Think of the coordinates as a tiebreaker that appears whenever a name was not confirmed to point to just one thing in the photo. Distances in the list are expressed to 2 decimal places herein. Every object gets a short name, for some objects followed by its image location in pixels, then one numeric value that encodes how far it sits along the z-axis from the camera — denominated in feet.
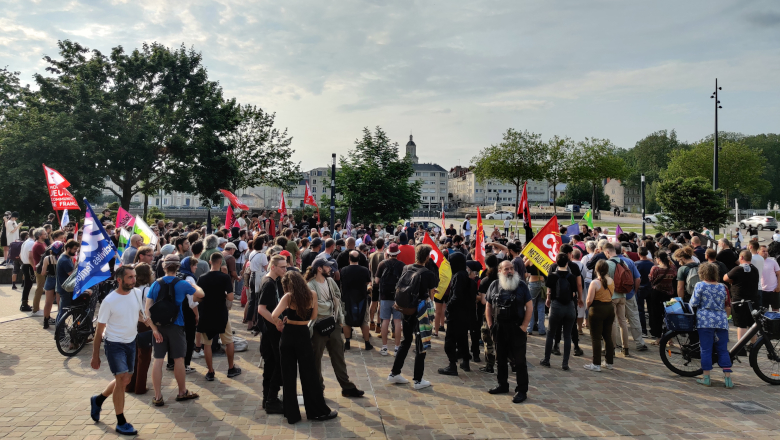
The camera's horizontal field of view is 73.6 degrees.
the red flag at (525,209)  46.45
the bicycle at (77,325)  28.55
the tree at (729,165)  197.47
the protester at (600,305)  27.25
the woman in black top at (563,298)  27.50
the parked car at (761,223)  160.56
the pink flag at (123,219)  45.62
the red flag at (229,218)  67.42
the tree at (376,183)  94.73
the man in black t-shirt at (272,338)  20.74
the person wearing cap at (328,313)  21.37
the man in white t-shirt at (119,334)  19.07
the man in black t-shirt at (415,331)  24.56
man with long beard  23.13
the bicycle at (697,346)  25.74
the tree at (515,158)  190.80
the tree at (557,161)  194.70
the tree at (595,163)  209.77
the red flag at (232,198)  77.97
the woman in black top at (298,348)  19.13
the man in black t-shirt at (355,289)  29.76
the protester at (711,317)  25.00
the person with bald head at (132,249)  32.32
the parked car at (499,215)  270.46
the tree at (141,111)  96.78
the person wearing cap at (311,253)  32.30
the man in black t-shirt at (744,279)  31.22
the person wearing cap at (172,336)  21.49
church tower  606.55
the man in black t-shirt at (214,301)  23.93
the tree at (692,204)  87.30
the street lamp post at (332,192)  72.80
